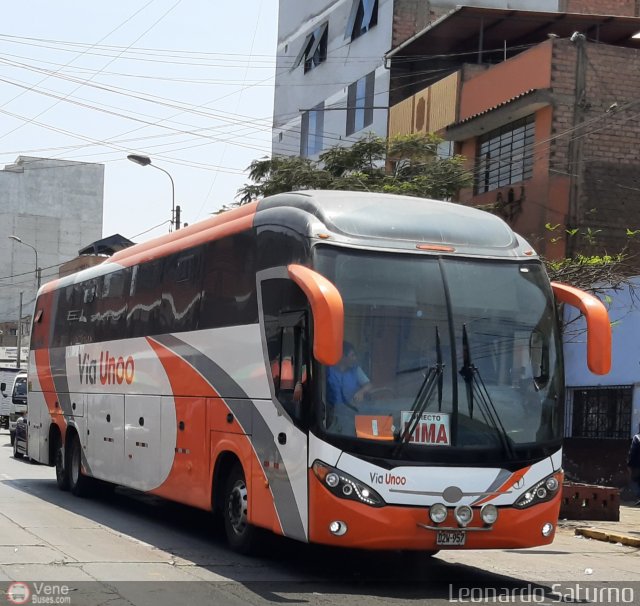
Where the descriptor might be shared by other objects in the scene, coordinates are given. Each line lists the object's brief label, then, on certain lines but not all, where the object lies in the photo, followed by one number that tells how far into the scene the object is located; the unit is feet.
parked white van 96.13
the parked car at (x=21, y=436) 86.12
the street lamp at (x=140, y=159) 107.65
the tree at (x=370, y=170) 79.87
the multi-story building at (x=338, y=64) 120.67
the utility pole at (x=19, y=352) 203.29
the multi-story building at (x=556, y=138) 84.12
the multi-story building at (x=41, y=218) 288.30
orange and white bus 32.50
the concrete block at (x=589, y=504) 58.23
